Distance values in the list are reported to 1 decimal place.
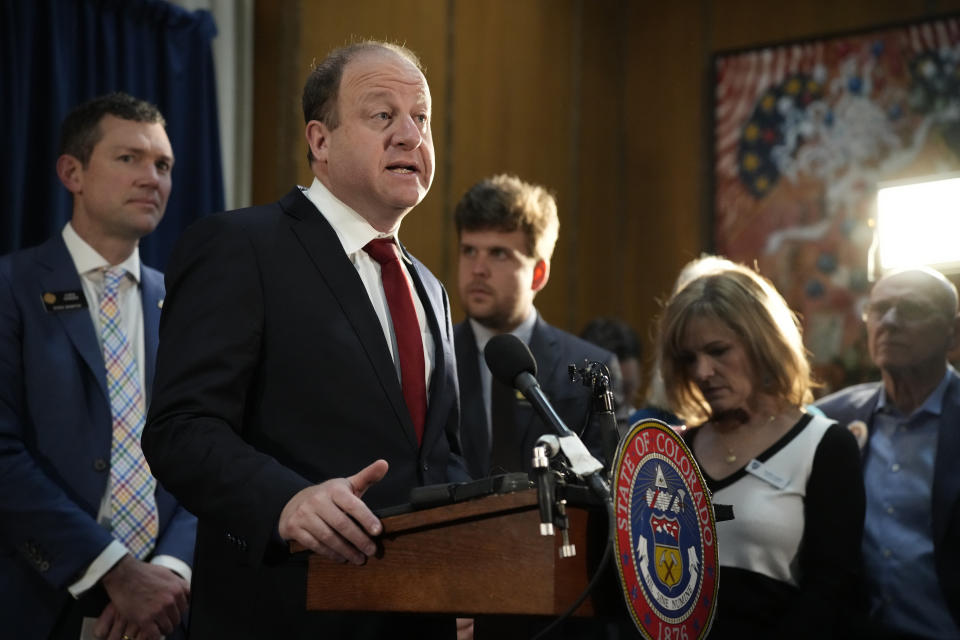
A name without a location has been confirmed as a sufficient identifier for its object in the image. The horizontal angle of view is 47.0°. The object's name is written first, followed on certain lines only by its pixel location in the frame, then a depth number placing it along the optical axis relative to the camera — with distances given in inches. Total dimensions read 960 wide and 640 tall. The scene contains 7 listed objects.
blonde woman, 92.3
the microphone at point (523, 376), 53.2
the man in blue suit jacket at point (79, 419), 94.9
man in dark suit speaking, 59.2
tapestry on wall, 241.1
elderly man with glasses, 113.6
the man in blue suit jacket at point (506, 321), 114.5
